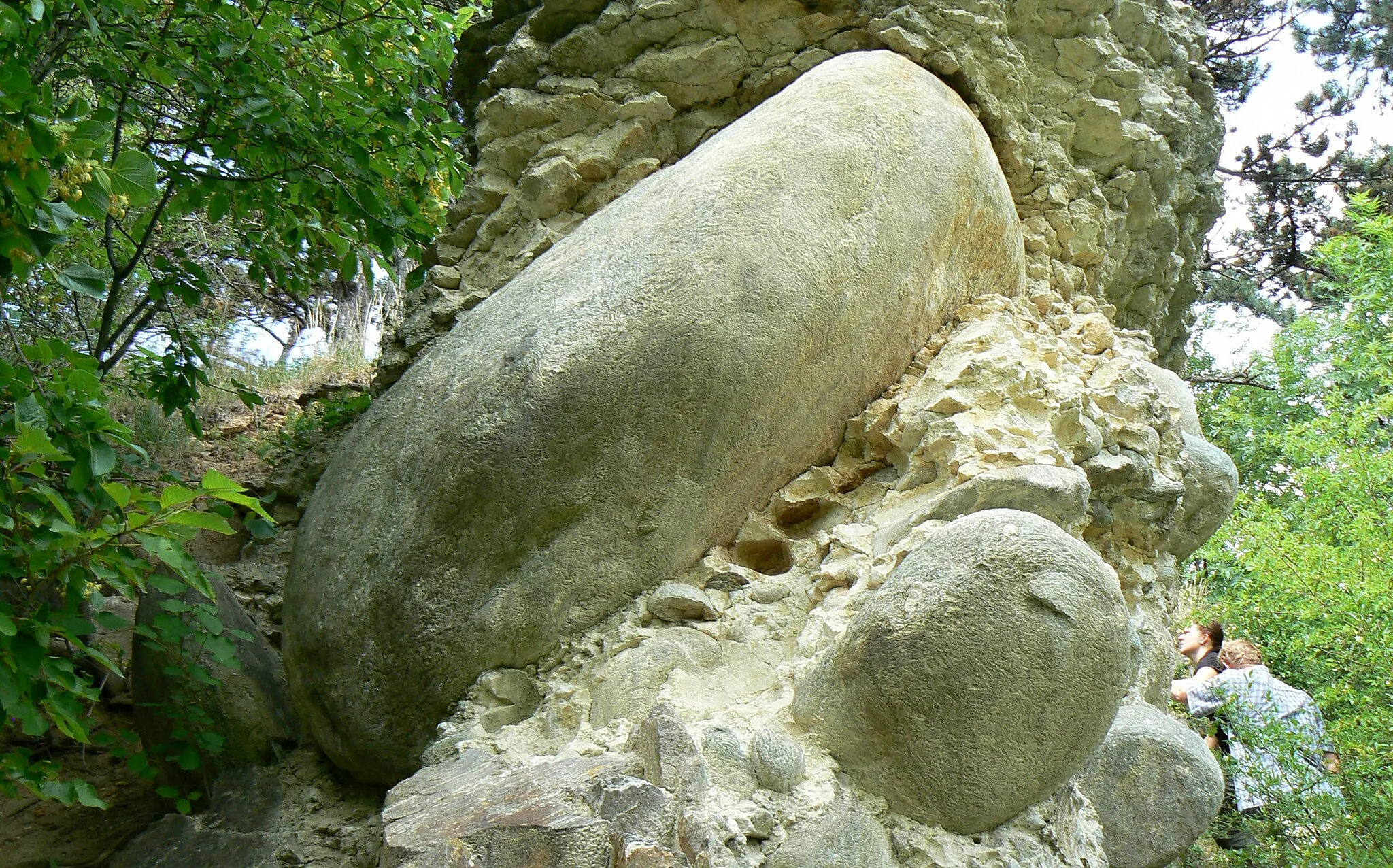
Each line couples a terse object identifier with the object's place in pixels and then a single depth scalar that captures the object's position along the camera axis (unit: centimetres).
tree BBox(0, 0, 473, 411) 302
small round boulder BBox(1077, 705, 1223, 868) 240
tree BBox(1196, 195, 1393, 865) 397
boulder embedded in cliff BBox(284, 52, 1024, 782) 251
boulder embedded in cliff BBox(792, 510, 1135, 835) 187
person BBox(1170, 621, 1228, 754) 450
